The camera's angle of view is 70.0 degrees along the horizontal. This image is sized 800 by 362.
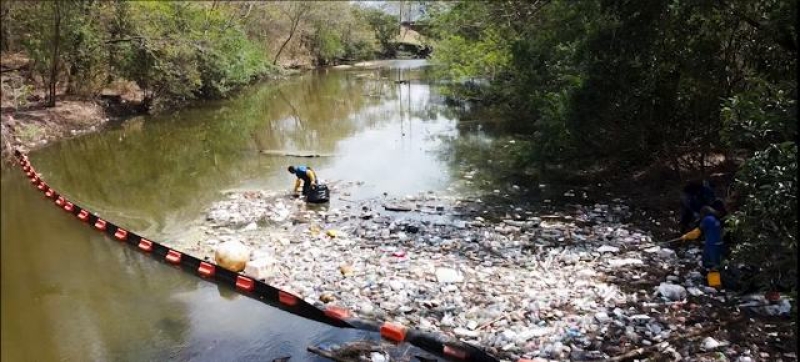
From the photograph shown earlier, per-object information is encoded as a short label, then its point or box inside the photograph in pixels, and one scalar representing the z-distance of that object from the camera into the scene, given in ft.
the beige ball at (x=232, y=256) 26.99
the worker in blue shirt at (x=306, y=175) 38.71
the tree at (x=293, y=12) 141.08
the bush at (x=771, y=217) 15.15
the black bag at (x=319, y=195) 38.17
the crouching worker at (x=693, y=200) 27.61
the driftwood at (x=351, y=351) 19.92
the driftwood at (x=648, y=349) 18.45
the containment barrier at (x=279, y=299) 19.53
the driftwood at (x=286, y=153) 54.19
